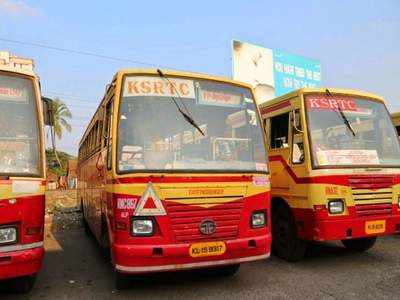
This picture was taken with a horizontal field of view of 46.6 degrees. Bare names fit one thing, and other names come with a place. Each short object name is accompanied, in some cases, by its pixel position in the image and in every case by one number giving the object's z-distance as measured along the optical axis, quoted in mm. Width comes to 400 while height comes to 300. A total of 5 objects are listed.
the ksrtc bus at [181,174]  5305
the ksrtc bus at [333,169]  6770
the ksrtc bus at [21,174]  4961
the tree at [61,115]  35531
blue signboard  20578
